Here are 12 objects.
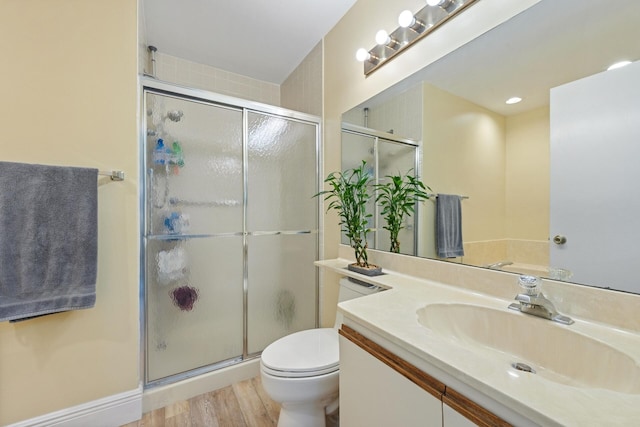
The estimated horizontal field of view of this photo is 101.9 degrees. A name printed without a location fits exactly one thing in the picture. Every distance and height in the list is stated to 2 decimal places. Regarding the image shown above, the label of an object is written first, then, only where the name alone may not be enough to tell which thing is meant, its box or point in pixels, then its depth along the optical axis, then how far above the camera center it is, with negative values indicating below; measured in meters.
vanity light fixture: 1.13 +0.90
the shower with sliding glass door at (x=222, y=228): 1.57 -0.10
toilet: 1.11 -0.71
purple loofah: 1.63 -0.53
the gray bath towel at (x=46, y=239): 1.13 -0.11
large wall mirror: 0.73 +0.25
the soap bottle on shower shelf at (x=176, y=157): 1.61 +0.35
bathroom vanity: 0.45 -0.36
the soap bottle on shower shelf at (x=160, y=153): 1.55 +0.37
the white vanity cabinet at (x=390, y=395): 0.54 -0.45
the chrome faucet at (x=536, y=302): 0.75 -0.26
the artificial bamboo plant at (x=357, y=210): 1.45 +0.02
